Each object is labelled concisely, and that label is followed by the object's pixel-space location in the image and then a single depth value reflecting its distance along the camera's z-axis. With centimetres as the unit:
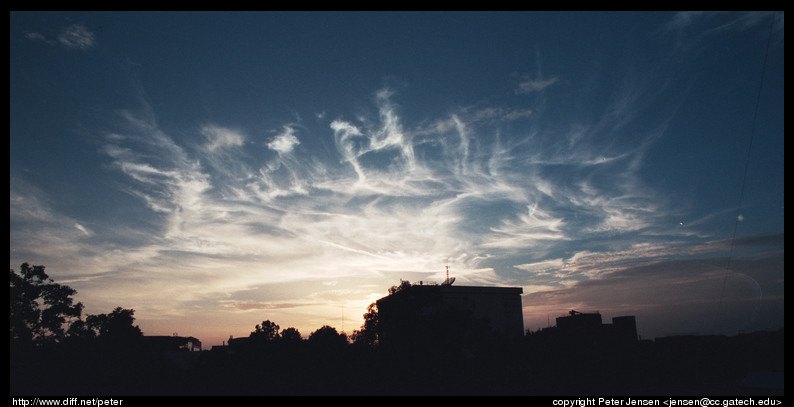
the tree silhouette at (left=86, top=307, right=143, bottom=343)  3806
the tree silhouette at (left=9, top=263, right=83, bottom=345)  4494
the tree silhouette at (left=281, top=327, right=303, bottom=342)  4875
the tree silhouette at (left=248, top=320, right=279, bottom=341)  5240
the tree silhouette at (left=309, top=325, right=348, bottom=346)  3776
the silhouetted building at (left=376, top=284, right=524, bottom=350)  4159
